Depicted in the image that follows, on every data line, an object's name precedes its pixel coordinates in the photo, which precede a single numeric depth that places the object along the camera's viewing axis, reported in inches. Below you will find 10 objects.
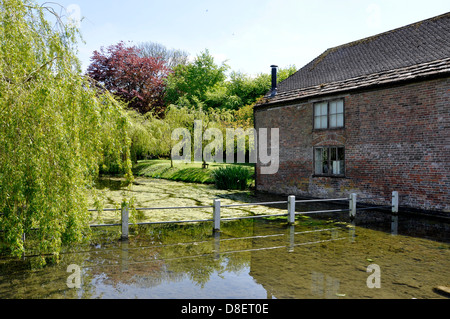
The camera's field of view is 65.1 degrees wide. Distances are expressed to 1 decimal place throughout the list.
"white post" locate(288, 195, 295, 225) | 400.5
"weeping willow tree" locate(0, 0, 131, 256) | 196.7
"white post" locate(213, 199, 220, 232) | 361.4
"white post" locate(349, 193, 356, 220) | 445.1
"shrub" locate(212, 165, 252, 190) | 802.2
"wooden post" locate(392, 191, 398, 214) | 472.4
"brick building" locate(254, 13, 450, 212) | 470.6
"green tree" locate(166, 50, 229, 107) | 1660.9
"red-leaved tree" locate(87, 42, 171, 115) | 1512.1
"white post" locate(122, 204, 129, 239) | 312.2
